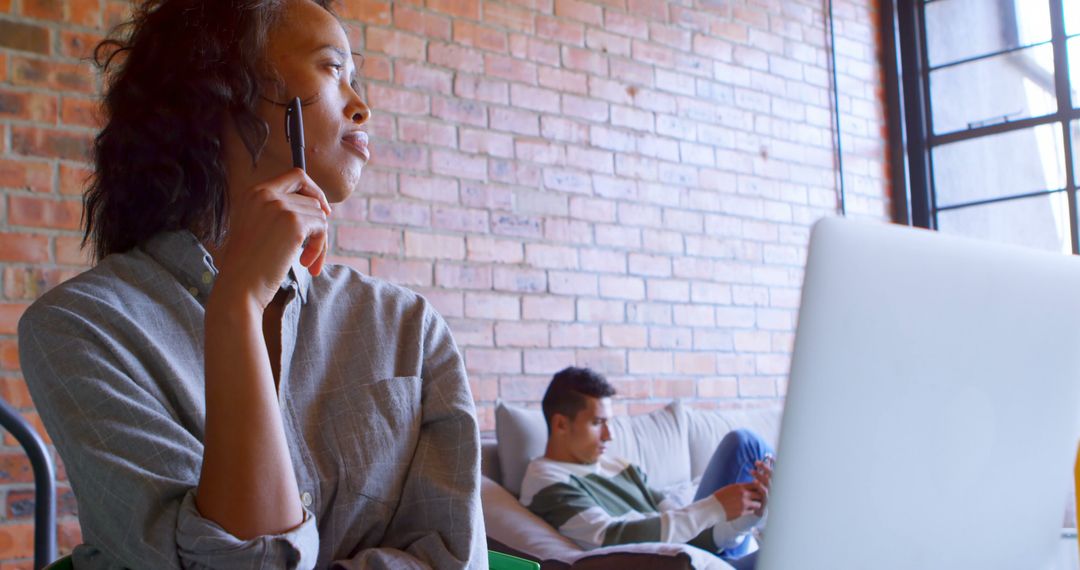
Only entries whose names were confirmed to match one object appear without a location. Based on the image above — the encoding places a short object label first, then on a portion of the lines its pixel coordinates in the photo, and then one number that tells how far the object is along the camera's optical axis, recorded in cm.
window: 458
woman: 105
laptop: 79
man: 265
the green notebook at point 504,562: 133
